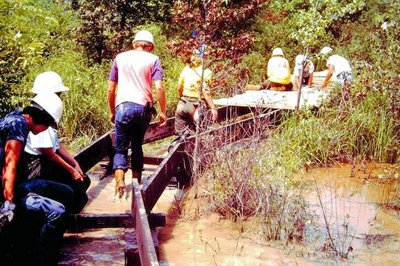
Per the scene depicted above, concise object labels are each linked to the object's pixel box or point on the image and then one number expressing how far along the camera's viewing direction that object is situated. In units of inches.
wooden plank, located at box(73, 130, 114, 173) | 246.2
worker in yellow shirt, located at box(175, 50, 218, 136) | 276.2
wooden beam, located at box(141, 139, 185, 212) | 194.1
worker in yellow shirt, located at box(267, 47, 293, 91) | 506.3
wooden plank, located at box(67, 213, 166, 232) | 188.2
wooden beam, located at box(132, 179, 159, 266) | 129.6
